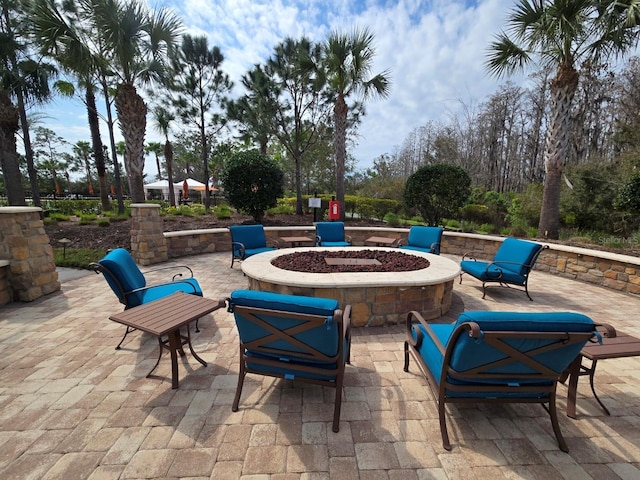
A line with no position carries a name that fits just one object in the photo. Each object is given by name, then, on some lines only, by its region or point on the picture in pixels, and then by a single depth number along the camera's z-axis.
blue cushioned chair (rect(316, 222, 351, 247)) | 6.51
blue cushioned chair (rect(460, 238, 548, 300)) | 4.21
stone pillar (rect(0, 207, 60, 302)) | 3.92
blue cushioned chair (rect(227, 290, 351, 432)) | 1.73
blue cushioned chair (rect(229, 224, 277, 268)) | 5.63
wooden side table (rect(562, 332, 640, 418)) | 1.87
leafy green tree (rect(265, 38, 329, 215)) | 9.50
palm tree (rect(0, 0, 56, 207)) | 8.52
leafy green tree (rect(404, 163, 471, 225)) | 8.12
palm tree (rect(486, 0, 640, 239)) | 5.90
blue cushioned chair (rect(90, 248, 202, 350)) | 2.78
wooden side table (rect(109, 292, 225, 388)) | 2.07
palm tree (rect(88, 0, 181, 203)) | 6.34
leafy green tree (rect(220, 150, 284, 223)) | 8.62
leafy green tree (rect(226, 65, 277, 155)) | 10.98
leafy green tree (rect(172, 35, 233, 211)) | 12.23
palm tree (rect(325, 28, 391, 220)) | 8.26
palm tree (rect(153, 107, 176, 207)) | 14.28
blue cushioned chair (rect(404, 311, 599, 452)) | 1.49
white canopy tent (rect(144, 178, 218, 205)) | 20.41
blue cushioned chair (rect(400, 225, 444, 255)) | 5.58
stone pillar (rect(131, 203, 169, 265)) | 5.87
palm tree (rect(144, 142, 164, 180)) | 32.31
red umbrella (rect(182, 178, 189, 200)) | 17.84
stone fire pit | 3.26
